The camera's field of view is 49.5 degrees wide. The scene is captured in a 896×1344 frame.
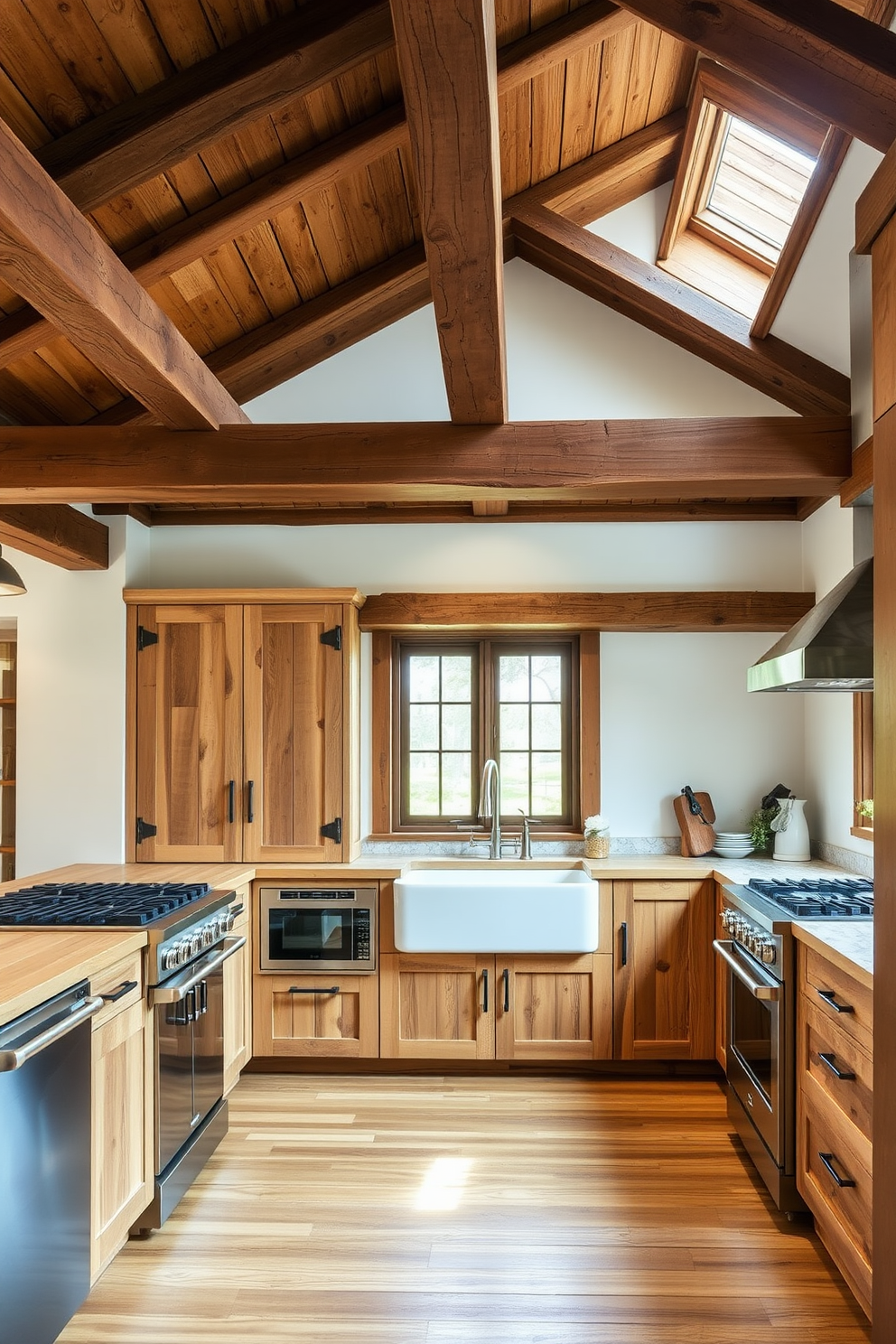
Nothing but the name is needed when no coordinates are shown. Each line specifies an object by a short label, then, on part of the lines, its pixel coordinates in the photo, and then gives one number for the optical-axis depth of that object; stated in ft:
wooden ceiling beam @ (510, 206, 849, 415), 13.09
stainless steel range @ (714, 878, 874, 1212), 9.55
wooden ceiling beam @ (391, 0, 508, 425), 4.85
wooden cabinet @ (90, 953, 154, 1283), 8.03
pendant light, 11.11
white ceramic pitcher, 14.20
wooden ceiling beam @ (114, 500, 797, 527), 15.21
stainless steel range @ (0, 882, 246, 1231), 9.28
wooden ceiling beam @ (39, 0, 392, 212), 8.76
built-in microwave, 13.65
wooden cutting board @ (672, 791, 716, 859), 14.67
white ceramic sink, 13.28
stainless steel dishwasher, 6.55
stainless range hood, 8.70
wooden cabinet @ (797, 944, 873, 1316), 7.57
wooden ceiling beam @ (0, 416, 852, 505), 10.43
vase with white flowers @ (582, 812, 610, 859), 14.70
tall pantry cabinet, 14.15
